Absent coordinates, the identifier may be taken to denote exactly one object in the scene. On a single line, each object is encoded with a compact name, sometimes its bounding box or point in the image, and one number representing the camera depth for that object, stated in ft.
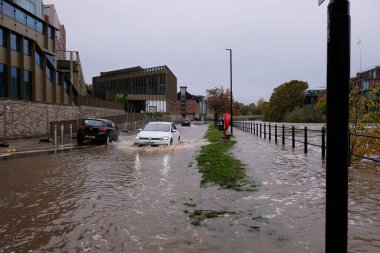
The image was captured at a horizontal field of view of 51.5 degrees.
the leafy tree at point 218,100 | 261.63
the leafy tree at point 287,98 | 299.79
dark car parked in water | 78.02
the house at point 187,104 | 557.33
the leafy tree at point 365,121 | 41.16
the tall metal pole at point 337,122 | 9.75
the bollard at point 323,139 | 42.18
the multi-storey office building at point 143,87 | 380.78
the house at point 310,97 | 340.10
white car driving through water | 68.64
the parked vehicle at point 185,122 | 250.94
